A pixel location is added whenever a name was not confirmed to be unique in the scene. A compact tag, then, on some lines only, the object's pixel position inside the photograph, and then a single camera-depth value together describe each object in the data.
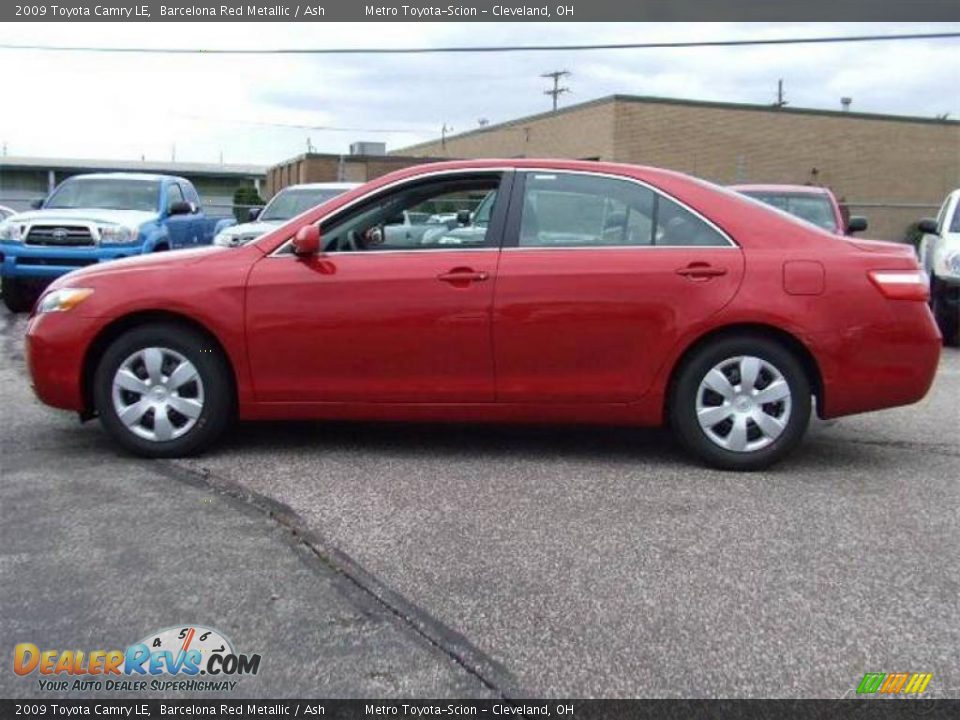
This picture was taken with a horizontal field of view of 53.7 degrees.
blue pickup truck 10.89
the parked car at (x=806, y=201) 10.46
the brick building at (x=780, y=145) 32.31
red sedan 5.02
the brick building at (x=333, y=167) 40.59
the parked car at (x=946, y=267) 10.04
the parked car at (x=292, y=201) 12.30
